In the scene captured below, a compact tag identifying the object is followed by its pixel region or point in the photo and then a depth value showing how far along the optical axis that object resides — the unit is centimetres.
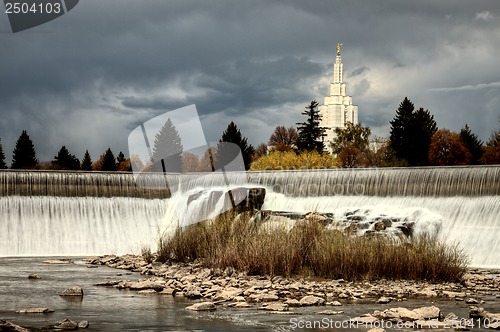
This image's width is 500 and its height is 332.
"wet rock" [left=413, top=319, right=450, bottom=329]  1577
